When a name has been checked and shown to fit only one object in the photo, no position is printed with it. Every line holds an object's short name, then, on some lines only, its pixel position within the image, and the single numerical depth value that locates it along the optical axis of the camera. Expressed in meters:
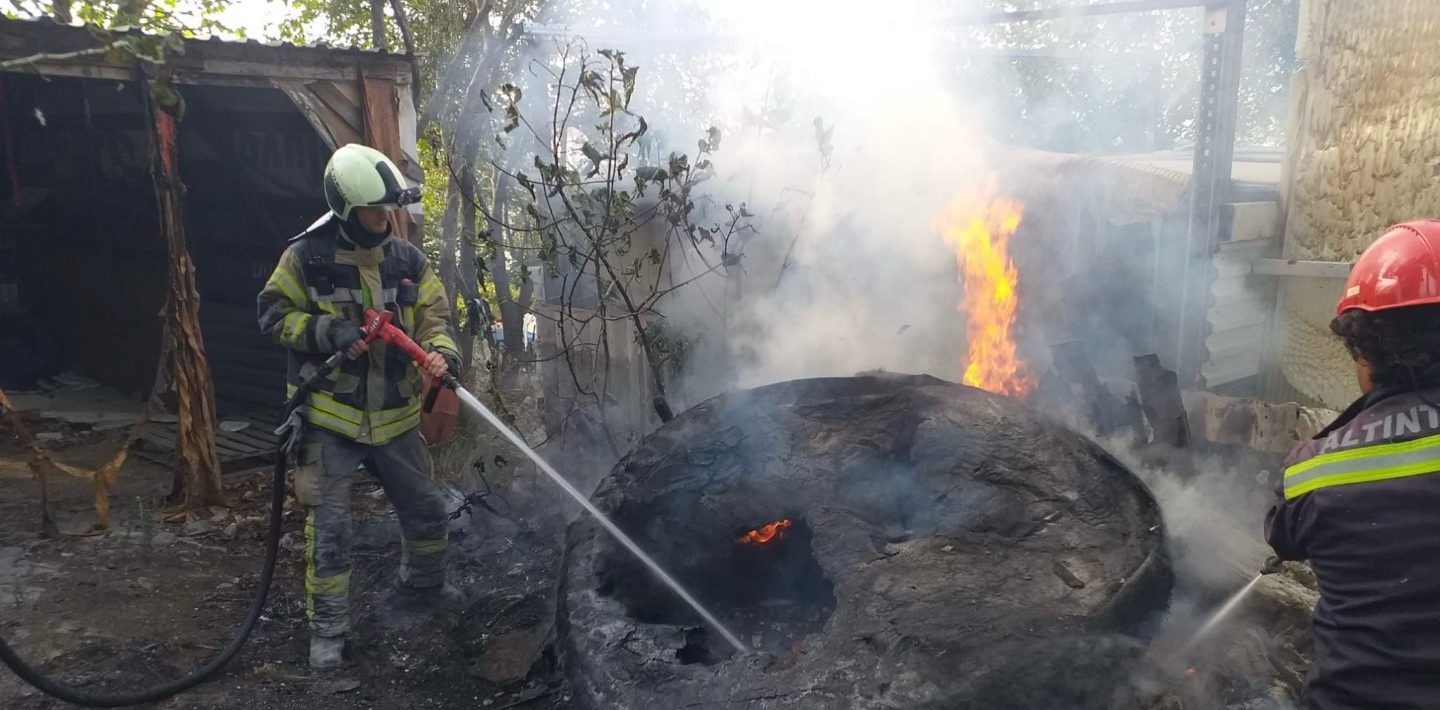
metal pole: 5.15
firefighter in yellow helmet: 3.90
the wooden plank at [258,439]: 7.21
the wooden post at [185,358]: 5.42
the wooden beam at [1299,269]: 5.12
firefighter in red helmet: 1.90
